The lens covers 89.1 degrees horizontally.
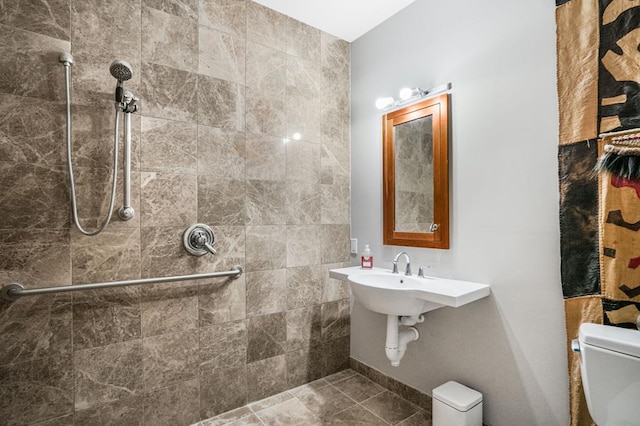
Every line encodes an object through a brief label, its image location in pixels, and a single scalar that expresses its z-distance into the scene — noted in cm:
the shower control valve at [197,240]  177
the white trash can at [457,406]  155
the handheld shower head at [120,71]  140
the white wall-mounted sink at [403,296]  153
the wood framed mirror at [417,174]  186
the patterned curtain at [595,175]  123
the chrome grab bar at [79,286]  137
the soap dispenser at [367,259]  226
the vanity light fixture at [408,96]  186
